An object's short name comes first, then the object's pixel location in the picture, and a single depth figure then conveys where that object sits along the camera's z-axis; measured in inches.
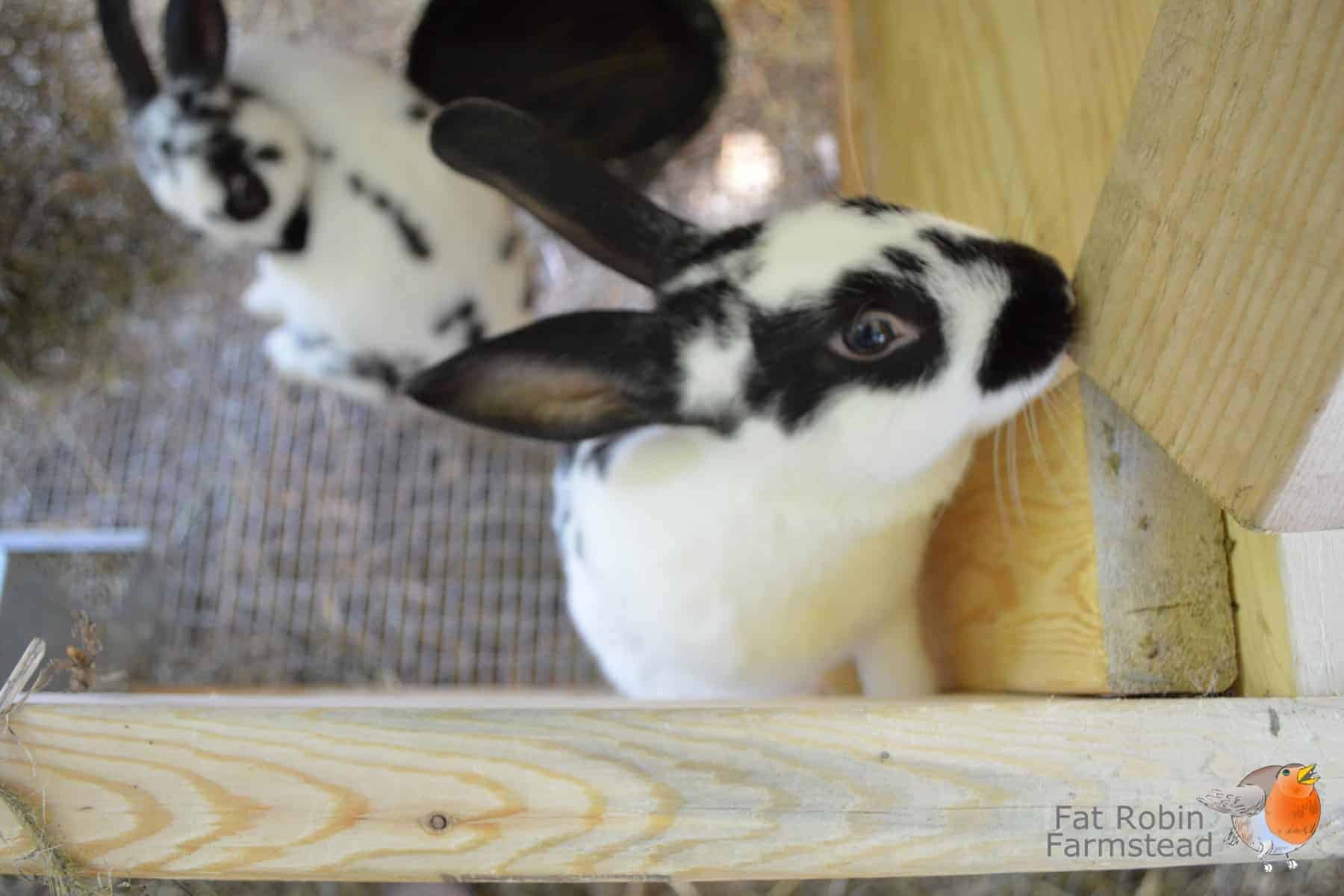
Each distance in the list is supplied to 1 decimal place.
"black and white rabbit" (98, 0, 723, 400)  28.7
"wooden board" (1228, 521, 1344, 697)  17.8
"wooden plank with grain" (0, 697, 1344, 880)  17.1
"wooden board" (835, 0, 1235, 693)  19.2
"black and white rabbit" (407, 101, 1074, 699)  19.6
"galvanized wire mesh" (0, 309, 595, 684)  30.8
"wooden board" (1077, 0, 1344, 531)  15.4
